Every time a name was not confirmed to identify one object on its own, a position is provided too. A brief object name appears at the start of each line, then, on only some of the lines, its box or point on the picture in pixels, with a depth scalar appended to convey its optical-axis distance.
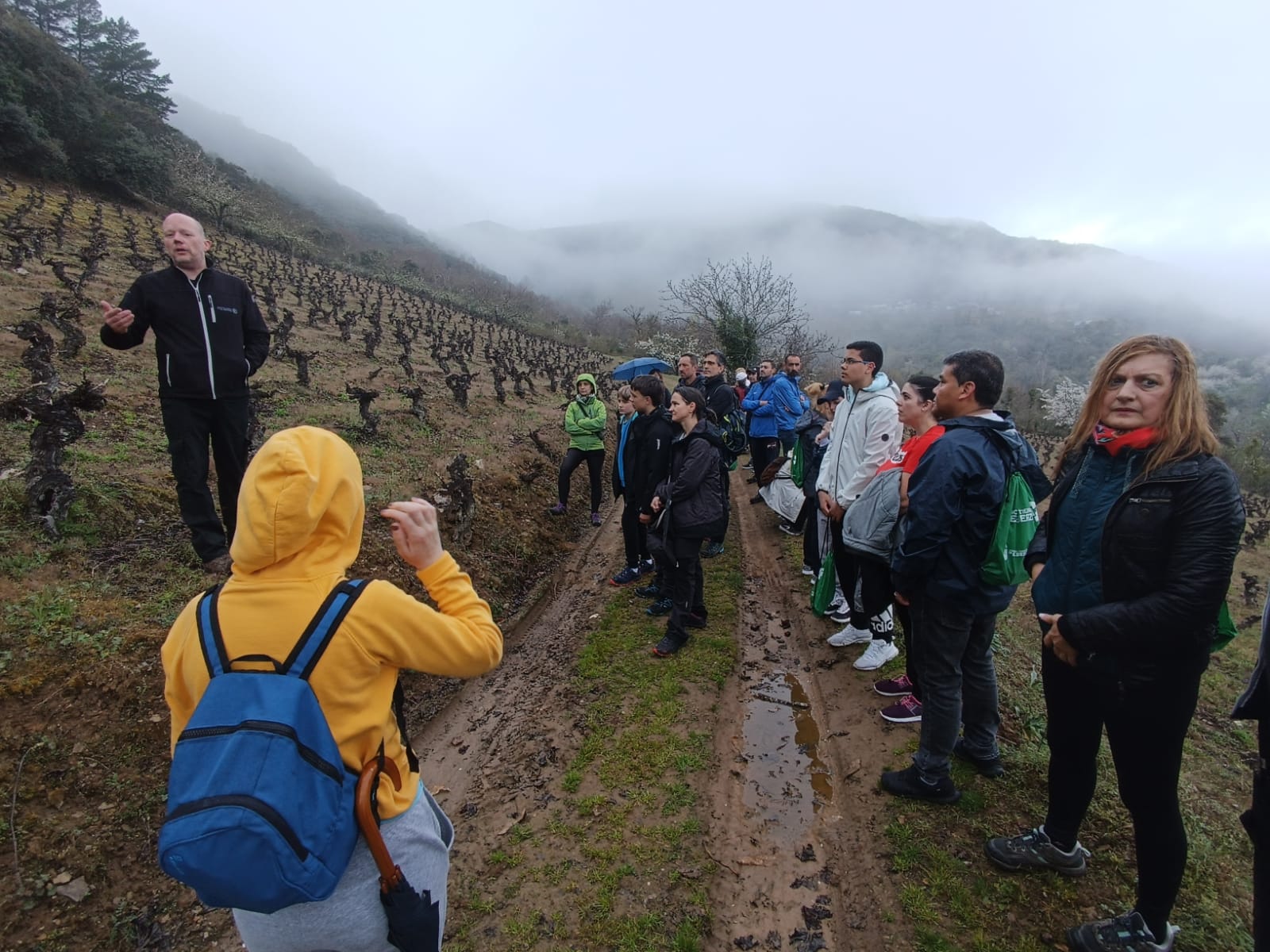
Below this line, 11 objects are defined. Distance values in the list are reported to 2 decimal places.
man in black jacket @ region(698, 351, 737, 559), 6.97
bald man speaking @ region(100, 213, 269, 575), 3.60
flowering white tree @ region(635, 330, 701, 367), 28.42
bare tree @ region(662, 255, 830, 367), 18.05
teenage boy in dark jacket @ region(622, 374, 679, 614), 4.92
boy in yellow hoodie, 1.30
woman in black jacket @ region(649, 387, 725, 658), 4.28
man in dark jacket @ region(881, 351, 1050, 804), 2.64
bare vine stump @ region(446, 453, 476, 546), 6.57
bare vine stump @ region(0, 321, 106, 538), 4.28
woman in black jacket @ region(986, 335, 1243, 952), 1.86
